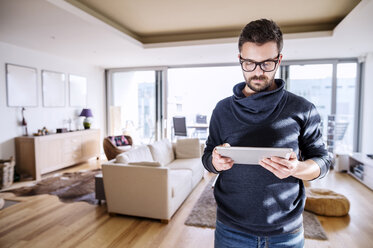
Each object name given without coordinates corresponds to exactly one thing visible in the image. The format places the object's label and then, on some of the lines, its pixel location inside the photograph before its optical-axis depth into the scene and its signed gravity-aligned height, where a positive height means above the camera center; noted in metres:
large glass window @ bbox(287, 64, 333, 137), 6.03 +0.72
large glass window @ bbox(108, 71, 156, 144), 7.31 +0.21
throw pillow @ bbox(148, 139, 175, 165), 4.18 -0.71
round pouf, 3.17 -1.21
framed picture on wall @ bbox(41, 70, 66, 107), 5.39 +0.53
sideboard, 4.66 -0.84
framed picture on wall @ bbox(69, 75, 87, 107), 6.12 +0.54
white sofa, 2.89 -0.95
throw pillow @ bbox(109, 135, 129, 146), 5.87 -0.70
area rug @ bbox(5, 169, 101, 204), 3.79 -1.32
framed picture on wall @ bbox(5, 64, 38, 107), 4.64 +0.51
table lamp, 6.15 -0.11
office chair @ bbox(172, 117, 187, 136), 6.75 -0.39
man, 0.86 -0.14
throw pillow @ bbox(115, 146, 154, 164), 3.16 -0.63
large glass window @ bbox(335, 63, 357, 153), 5.95 +0.38
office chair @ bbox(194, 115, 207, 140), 7.78 -0.54
